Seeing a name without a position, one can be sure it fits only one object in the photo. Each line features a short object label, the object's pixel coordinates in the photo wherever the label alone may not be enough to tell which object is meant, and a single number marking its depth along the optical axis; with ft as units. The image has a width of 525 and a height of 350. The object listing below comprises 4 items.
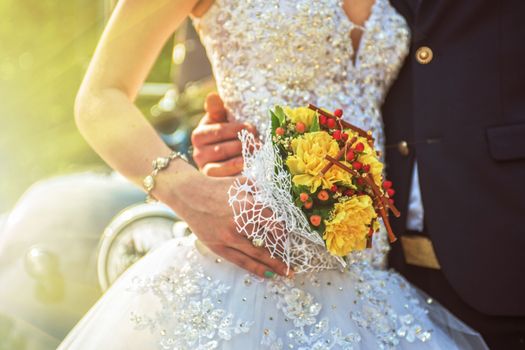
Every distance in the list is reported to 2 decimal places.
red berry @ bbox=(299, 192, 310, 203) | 3.88
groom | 5.31
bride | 4.32
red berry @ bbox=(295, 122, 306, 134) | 4.07
